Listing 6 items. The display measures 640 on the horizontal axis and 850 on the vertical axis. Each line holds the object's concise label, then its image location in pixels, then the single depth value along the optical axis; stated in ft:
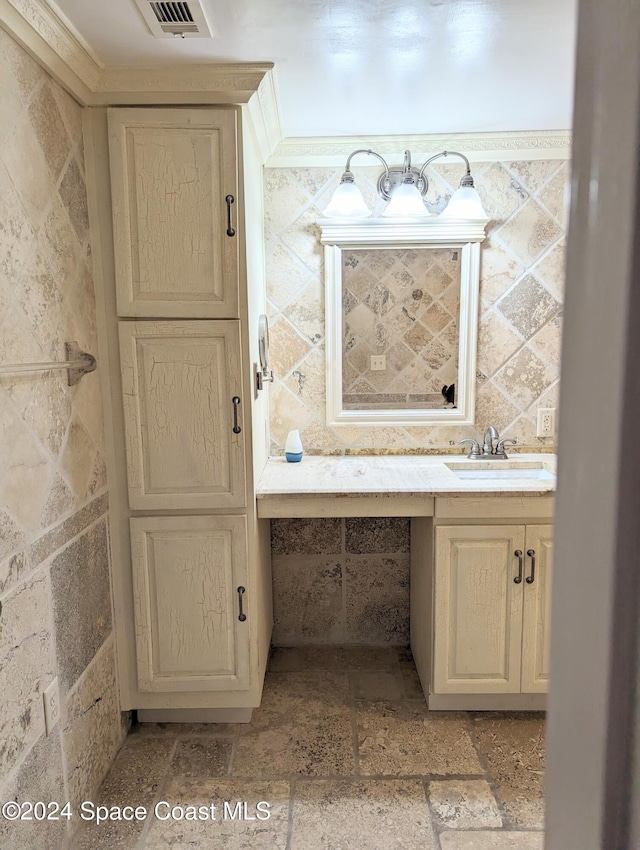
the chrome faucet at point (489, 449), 8.09
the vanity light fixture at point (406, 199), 7.44
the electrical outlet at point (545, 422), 8.24
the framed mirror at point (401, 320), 7.95
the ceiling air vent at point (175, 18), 4.53
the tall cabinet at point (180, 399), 5.89
